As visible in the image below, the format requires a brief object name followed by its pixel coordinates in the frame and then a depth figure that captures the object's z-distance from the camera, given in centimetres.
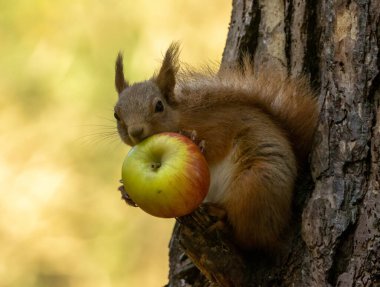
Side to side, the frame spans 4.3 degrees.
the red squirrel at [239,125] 346
